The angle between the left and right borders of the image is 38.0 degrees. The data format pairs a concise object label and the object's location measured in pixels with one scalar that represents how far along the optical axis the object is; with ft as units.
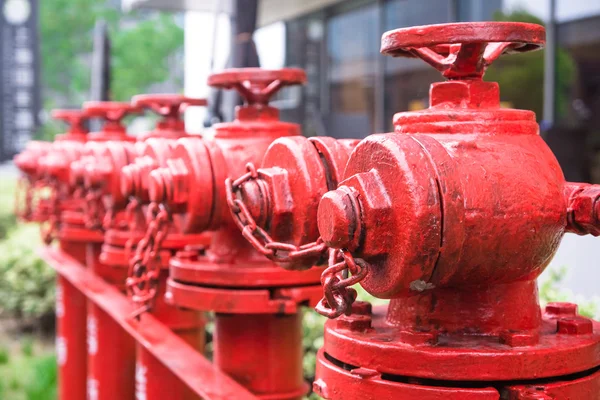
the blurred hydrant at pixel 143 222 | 6.38
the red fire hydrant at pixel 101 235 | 8.09
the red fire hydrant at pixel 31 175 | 13.03
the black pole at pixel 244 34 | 8.37
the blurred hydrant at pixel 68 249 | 11.84
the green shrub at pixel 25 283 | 21.11
